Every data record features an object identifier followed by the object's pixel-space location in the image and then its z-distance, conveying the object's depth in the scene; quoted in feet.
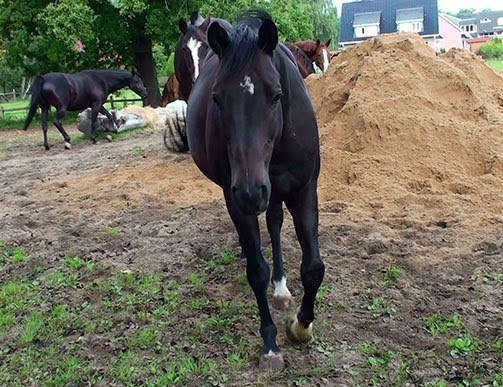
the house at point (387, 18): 193.67
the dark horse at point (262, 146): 8.66
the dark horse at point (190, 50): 21.95
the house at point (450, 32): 234.17
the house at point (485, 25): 339.57
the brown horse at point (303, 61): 37.50
